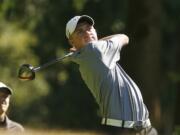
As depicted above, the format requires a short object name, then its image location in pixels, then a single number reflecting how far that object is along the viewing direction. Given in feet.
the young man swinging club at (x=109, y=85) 54.19
